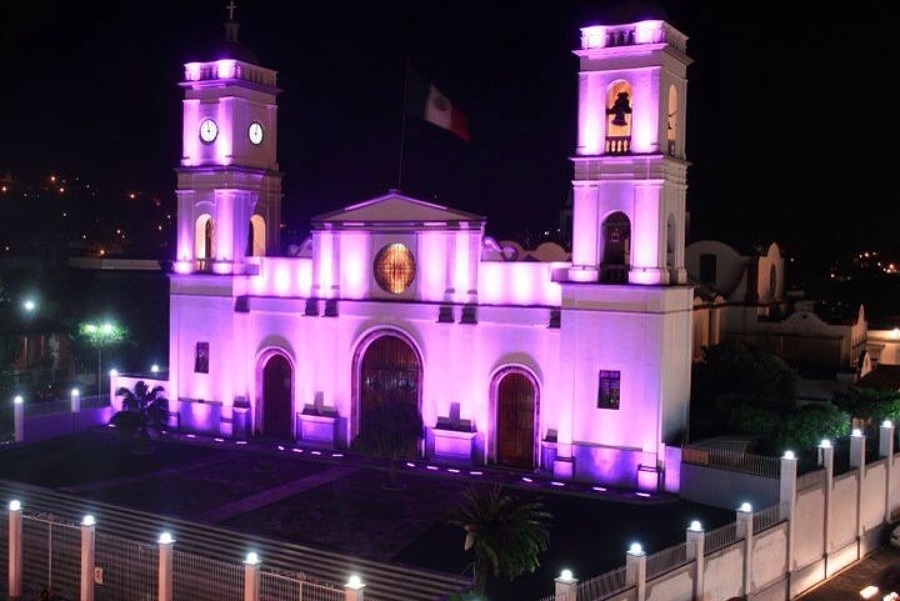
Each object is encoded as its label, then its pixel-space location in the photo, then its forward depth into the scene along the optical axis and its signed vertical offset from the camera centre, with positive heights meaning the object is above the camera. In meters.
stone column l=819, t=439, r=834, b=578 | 23.06 -4.36
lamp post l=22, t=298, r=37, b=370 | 44.04 -1.67
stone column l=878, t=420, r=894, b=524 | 25.80 -4.31
